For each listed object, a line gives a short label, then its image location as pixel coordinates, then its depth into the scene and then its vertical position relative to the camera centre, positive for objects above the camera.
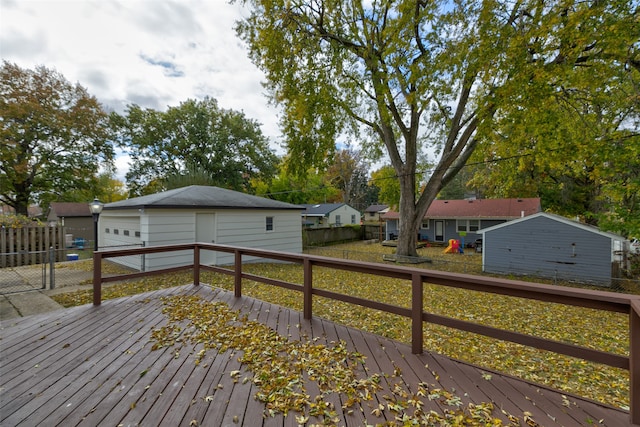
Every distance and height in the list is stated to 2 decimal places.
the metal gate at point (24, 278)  5.84 -1.65
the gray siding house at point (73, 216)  20.94 -0.13
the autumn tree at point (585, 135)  7.82 +3.03
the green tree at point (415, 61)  7.64 +5.22
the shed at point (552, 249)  9.20 -1.32
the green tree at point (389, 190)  21.83 +2.15
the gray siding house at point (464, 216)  16.83 -0.05
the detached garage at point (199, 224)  8.18 -0.33
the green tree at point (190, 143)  19.69 +5.55
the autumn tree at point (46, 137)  14.94 +4.88
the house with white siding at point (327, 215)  26.62 +0.00
